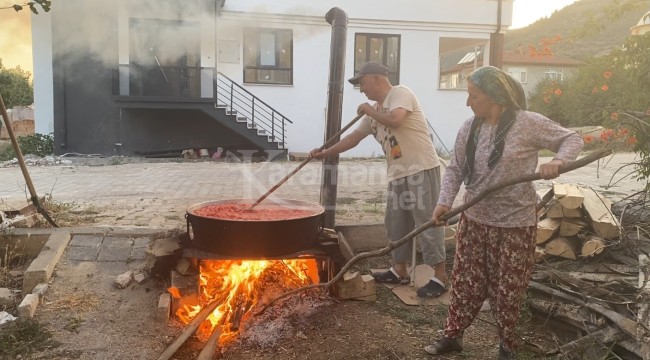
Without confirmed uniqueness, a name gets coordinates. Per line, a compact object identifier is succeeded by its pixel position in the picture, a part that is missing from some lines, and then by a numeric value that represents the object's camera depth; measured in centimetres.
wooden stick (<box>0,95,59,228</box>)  443
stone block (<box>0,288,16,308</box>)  383
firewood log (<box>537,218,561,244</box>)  448
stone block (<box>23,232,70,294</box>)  394
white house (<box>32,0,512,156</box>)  1402
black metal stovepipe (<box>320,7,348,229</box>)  499
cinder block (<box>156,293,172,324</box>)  370
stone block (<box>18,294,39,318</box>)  357
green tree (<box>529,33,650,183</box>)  416
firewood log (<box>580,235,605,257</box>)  428
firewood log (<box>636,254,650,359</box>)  278
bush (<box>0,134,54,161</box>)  1474
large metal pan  368
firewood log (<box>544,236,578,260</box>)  440
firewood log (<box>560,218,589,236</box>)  445
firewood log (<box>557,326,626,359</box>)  315
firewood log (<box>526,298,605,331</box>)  337
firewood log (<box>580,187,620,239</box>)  433
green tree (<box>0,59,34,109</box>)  2277
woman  287
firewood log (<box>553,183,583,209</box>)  438
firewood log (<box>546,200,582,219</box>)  446
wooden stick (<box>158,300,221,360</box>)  311
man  420
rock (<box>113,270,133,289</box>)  403
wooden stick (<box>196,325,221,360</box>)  307
